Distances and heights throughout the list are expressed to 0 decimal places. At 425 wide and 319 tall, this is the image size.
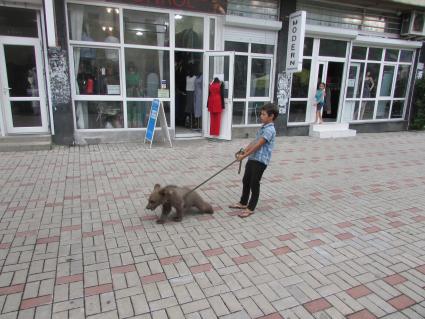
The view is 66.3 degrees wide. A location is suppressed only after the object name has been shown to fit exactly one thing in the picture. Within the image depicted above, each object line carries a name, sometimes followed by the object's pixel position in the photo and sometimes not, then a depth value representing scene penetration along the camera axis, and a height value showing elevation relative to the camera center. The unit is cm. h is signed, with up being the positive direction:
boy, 430 -93
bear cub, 410 -151
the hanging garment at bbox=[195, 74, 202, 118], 1005 -36
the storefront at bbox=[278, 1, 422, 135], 1126 +68
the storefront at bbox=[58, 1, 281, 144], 851 +56
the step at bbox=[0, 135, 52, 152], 769 -152
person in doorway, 1141 -43
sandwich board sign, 857 -98
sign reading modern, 984 +137
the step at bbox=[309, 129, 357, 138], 1145 -163
